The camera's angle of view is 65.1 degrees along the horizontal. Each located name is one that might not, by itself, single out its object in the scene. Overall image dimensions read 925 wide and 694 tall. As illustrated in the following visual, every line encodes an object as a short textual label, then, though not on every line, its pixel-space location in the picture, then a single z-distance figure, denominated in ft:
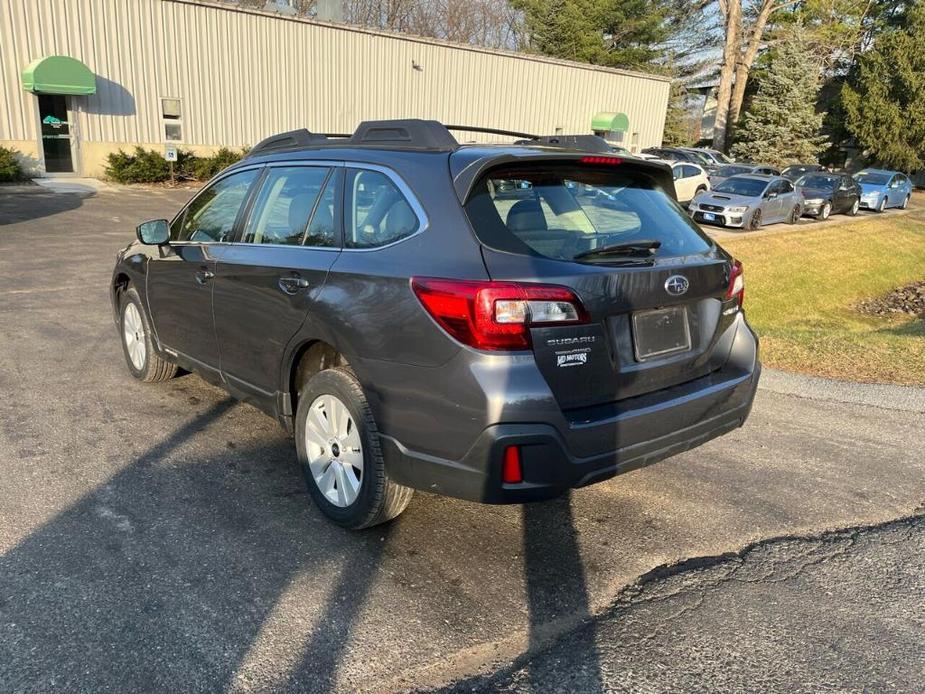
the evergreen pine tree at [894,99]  129.70
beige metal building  69.00
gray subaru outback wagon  9.16
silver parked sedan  65.31
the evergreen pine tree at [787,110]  133.08
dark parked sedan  79.71
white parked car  76.42
